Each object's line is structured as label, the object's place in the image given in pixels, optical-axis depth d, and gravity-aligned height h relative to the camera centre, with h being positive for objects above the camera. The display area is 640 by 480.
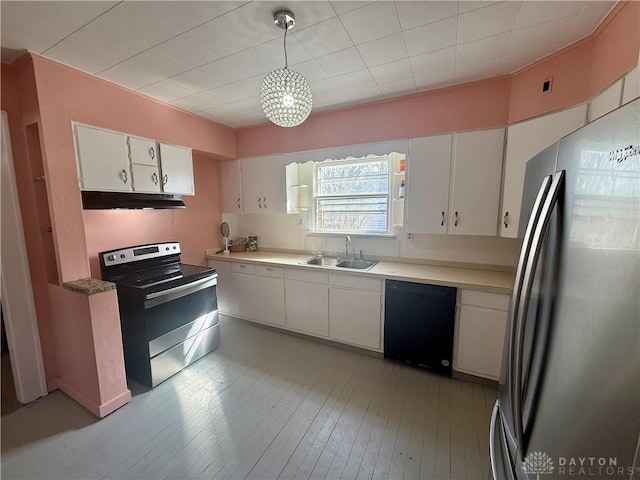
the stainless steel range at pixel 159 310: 2.19 -0.88
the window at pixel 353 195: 3.06 +0.17
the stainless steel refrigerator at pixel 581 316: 0.47 -0.24
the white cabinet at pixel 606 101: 1.42 +0.62
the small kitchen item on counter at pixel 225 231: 3.69 -0.29
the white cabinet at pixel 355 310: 2.59 -1.01
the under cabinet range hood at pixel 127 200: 2.11 +0.10
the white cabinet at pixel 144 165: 2.38 +0.43
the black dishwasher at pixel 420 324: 2.28 -1.03
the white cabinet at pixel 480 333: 2.11 -1.02
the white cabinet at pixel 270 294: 3.10 -1.00
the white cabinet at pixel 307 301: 2.85 -1.01
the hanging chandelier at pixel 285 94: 1.48 +0.67
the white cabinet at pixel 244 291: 3.28 -1.01
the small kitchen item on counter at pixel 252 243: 3.79 -0.47
